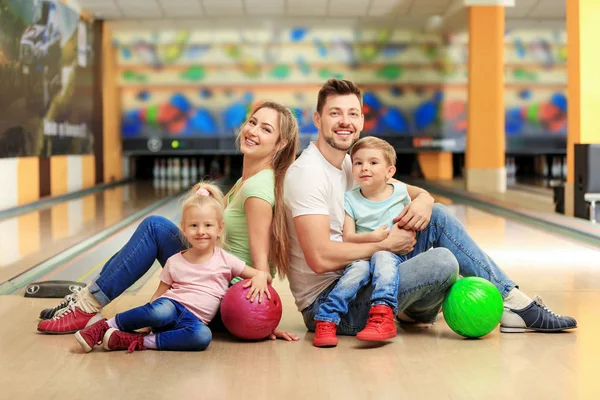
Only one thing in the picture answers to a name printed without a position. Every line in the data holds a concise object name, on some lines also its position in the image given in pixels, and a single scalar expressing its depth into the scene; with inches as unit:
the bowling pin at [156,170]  621.7
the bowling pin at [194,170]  627.6
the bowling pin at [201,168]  626.8
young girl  115.6
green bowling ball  118.2
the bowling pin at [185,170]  630.5
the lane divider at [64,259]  172.9
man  119.0
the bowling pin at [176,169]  630.5
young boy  115.0
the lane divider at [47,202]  323.3
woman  122.0
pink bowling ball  117.4
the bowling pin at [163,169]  622.6
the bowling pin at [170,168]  627.5
